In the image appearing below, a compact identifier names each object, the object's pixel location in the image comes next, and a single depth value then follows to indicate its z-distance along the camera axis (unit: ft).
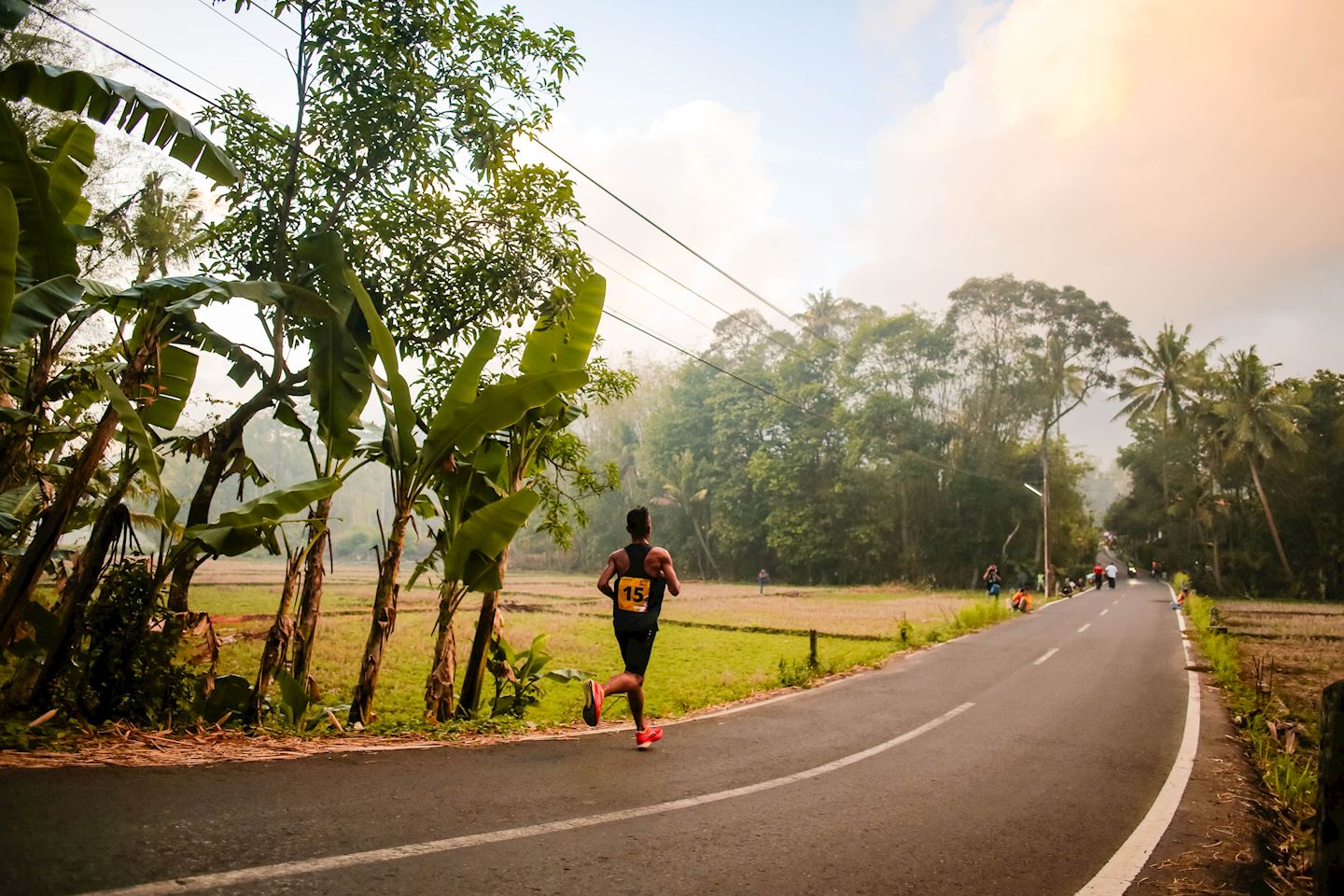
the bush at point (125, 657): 18.26
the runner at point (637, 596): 20.65
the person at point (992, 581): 92.63
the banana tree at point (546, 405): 24.71
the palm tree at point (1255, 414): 139.85
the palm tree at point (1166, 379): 165.68
